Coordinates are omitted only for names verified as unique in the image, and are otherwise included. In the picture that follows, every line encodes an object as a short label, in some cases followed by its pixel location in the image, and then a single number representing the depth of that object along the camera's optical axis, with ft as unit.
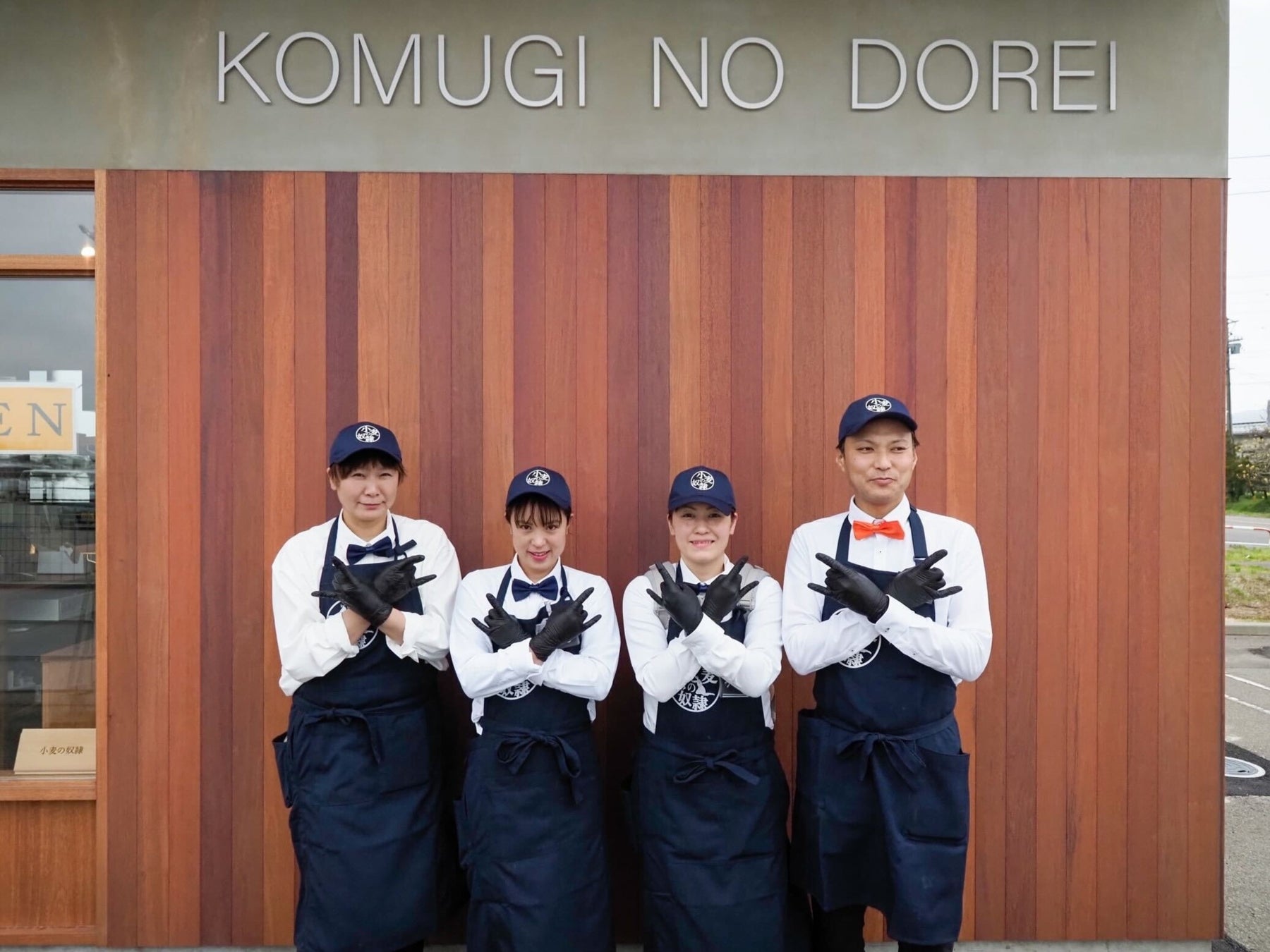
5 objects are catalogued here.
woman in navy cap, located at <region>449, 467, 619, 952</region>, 7.22
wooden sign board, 9.64
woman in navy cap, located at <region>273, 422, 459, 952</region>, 7.39
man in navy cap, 6.91
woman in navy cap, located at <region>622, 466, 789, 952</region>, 7.14
